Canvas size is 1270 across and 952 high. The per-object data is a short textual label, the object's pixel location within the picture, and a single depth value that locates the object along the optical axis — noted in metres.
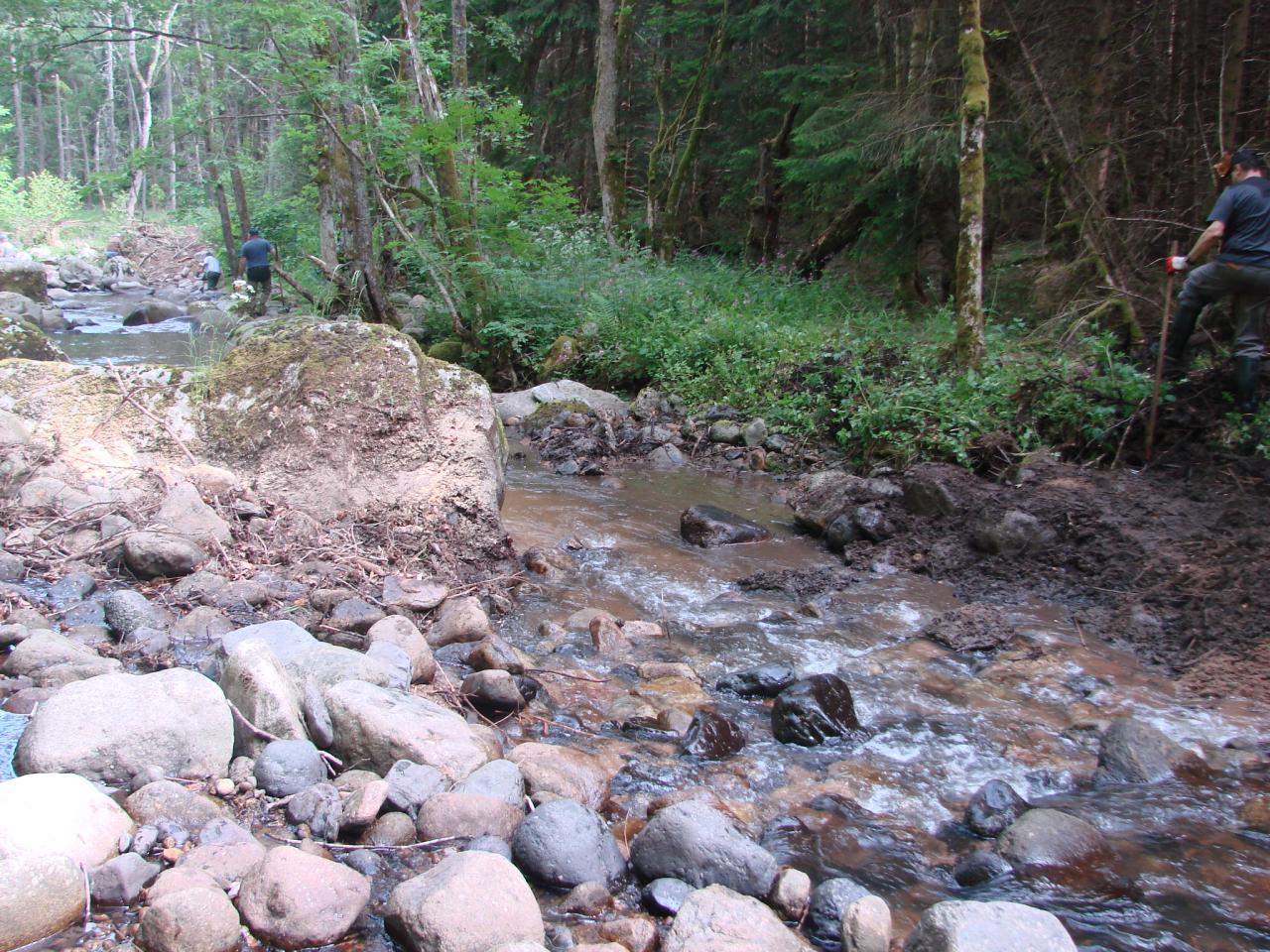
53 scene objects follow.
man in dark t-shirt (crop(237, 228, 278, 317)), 17.12
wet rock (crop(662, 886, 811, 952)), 2.75
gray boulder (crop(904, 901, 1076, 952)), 2.70
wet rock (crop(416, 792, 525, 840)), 3.21
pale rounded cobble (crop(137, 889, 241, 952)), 2.49
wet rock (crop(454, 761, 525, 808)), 3.43
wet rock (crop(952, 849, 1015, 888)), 3.34
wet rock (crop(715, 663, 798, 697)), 4.83
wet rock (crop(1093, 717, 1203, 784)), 4.08
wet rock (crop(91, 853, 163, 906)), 2.65
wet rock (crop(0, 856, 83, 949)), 2.46
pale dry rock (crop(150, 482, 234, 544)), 5.37
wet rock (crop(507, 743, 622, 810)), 3.65
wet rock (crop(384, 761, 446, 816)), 3.31
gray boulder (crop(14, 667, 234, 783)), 3.21
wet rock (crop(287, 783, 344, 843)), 3.14
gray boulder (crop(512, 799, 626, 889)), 3.12
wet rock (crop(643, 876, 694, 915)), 3.02
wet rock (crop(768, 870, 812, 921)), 3.08
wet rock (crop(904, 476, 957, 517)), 7.46
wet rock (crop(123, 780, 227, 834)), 2.99
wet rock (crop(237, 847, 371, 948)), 2.62
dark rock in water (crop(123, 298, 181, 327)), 21.11
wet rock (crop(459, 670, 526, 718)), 4.35
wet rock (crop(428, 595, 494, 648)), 5.06
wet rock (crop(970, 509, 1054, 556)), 6.78
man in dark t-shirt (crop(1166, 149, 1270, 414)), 6.52
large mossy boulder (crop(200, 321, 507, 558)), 6.25
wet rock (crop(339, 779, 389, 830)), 3.16
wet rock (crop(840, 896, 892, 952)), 2.87
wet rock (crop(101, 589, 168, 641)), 4.43
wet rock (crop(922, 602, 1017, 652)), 5.55
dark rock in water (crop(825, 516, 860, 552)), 7.50
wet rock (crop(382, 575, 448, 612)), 5.28
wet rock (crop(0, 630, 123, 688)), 3.79
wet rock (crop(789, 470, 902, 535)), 7.84
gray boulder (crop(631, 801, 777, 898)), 3.14
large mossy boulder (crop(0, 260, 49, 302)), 20.44
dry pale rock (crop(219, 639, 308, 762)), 3.53
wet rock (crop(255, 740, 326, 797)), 3.31
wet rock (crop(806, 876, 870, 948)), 2.98
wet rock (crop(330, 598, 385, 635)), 4.81
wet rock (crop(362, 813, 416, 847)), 3.14
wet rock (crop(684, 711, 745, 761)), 4.20
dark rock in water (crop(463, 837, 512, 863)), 3.13
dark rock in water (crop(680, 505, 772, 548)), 7.55
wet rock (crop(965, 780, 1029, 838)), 3.66
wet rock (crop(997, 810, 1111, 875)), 3.37
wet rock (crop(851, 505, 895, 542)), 7.42
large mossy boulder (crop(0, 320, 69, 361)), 8.73
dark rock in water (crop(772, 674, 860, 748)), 4.35
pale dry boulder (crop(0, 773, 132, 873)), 2.60
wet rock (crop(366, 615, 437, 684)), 4.48
